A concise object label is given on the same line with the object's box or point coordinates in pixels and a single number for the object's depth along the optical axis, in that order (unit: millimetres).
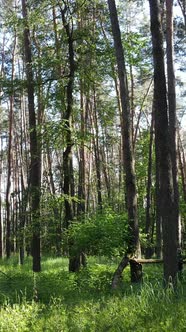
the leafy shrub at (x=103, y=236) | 9547
